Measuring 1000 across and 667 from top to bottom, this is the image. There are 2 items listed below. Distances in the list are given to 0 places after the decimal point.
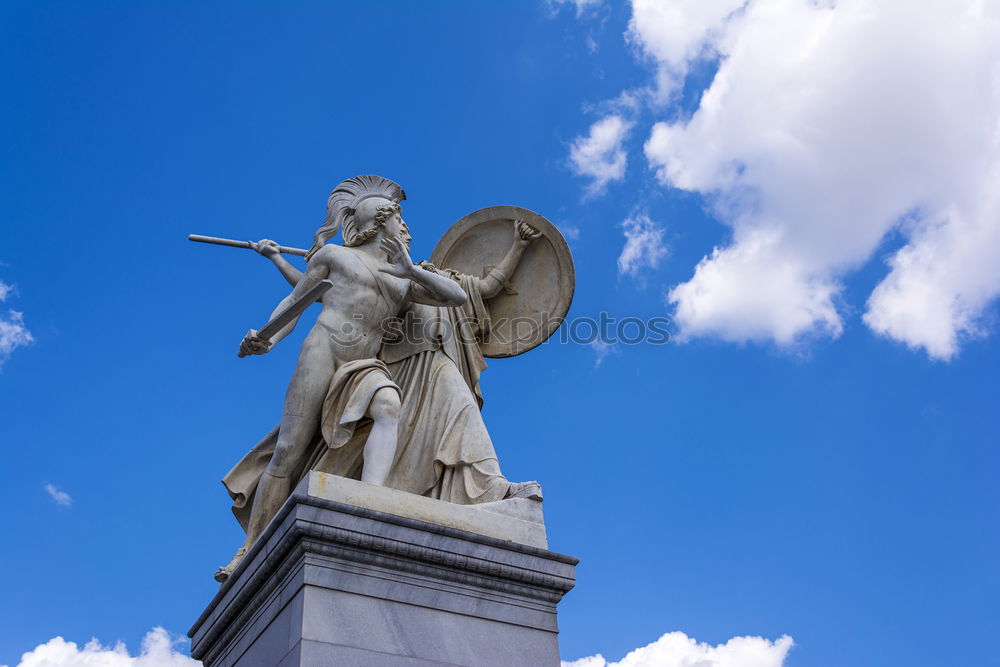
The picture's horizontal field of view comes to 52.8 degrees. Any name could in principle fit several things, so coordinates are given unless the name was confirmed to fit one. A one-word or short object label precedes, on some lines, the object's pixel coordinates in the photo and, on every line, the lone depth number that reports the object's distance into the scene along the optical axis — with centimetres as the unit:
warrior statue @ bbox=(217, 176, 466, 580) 921
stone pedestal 725
